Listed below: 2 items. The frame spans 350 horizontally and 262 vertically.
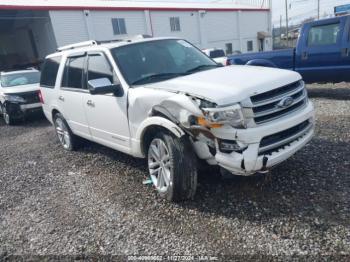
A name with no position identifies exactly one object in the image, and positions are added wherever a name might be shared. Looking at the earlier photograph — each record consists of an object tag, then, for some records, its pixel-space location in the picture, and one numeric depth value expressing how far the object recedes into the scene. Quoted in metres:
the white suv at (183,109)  2.90
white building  20.52
